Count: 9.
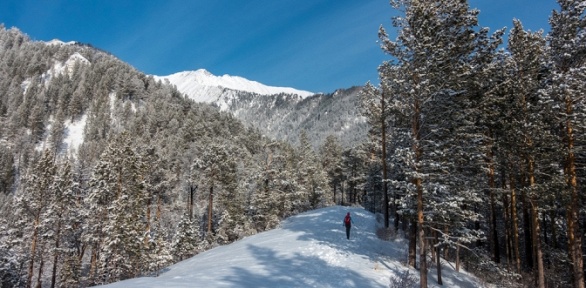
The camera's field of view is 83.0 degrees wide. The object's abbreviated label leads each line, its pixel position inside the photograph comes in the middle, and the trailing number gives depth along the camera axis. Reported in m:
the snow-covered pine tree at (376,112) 26.34
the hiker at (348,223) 21.42
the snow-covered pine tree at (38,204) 31.62
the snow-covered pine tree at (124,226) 26.55
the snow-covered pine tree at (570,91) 15.05
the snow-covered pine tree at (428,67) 14.28
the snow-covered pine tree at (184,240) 35.06
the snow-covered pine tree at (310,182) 50.19
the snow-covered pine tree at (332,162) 64.19
